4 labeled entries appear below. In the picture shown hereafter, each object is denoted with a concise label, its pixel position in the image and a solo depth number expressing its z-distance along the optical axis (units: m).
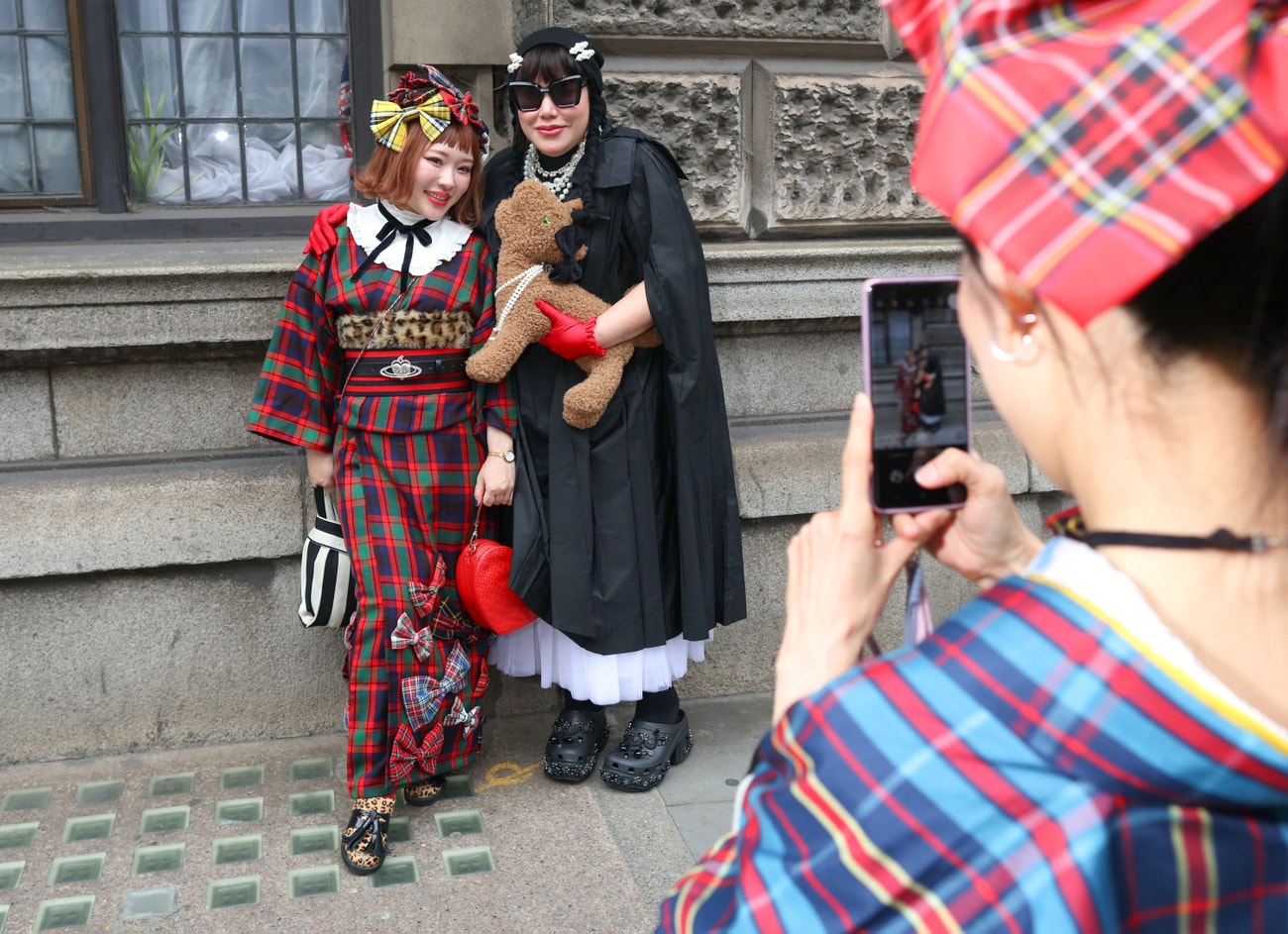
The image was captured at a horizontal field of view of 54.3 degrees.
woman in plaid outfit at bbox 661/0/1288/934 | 0.90
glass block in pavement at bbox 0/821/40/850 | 3.37
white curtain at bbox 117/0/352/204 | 4.09
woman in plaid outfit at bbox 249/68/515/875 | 3.35
